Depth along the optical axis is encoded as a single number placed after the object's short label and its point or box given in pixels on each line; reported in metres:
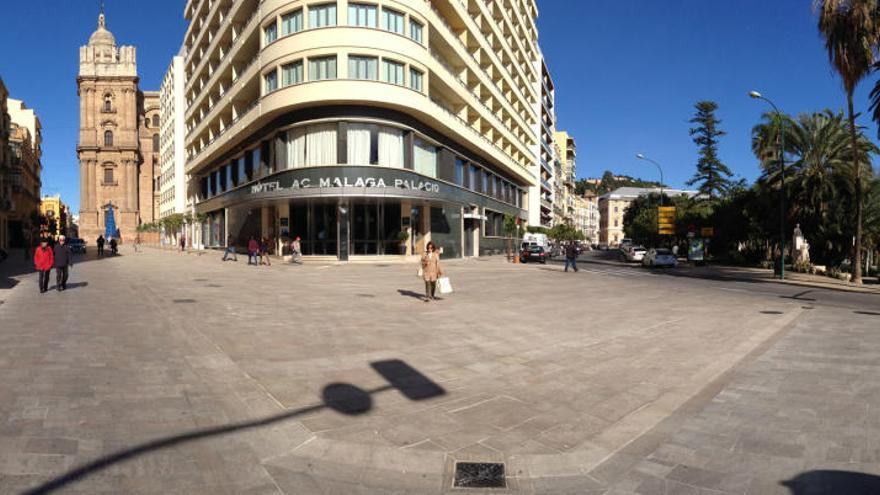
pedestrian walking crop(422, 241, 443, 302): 12.87
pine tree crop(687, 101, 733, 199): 61.19
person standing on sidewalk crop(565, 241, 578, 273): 26.64
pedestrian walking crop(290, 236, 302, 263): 29.55
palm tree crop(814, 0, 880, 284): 19.58
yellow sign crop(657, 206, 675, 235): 40.03
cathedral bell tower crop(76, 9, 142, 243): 83.56
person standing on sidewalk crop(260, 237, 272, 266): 28.78
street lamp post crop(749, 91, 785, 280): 24.38
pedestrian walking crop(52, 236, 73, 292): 13.84
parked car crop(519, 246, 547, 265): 38.16
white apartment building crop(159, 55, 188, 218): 61.81
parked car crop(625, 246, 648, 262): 43.35
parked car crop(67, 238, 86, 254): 46.06
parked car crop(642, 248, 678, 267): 34.94
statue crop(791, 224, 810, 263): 30.22
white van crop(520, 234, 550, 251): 49.88
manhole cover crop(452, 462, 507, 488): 3.44
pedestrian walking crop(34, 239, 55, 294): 13.55
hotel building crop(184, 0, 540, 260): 28.52
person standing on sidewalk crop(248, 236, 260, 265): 27.55
